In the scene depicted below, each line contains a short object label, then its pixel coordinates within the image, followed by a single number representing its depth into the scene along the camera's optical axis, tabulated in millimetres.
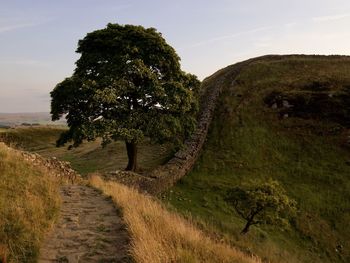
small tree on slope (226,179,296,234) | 23109
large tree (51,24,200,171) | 29016
